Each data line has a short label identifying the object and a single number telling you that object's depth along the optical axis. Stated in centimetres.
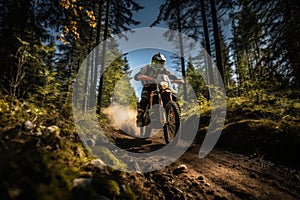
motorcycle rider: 568
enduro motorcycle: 471
